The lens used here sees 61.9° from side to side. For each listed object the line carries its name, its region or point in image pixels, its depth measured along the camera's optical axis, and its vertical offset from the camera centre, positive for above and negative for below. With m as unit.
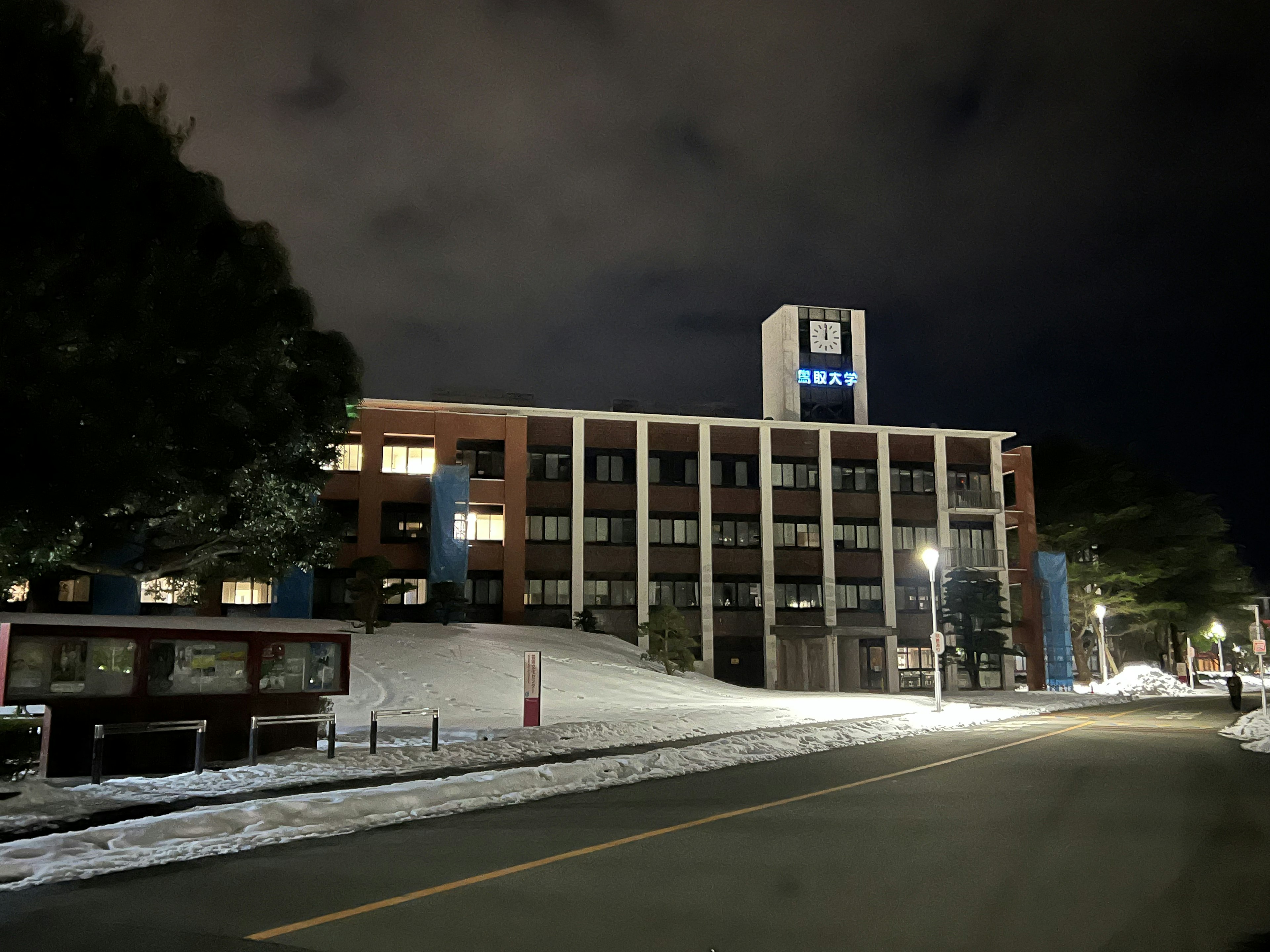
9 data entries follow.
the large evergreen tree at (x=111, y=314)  15.62 +5.41
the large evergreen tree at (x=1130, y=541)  68.88 +7.77
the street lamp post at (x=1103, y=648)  69.25 +0.62
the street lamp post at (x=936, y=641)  32.19 +0.49
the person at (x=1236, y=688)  36.09 -1.03
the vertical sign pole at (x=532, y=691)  22.75 -0.75
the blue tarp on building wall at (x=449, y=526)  48.88 +5.93
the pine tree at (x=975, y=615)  53.78 +2.09
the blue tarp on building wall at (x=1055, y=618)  59.91 +2.21
